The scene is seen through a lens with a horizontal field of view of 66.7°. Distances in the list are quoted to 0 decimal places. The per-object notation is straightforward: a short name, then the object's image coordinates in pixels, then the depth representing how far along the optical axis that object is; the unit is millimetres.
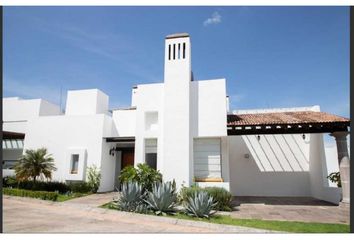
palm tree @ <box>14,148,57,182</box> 15812
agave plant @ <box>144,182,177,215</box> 10633
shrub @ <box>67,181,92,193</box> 16031
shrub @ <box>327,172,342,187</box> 14695
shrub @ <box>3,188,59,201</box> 13398
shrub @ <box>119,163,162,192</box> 12859
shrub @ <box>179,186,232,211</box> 12117
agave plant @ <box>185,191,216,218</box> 10102
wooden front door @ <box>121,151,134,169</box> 18686
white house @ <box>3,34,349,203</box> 14438
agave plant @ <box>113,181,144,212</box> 11070
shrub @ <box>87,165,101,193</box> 16472
